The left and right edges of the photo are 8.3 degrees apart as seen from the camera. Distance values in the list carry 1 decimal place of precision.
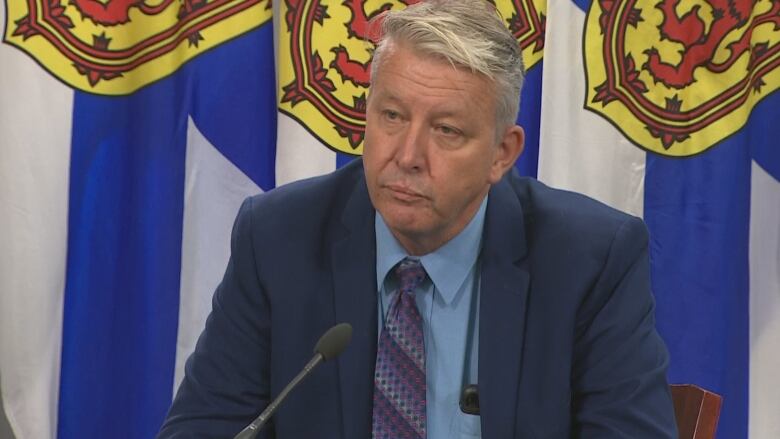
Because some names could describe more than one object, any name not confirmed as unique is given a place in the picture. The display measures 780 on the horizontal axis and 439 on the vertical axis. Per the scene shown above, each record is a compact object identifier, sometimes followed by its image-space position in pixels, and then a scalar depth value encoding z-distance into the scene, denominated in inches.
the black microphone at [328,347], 232.1
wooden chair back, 242.4
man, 238.5
